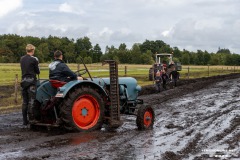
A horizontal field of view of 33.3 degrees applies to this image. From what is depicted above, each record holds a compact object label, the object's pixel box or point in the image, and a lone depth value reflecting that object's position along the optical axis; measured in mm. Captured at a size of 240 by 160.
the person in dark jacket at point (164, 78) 21003
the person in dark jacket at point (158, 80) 19406
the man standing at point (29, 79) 8039
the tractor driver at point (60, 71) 7910
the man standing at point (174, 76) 23267
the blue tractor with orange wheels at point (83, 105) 7684
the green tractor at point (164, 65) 22094
